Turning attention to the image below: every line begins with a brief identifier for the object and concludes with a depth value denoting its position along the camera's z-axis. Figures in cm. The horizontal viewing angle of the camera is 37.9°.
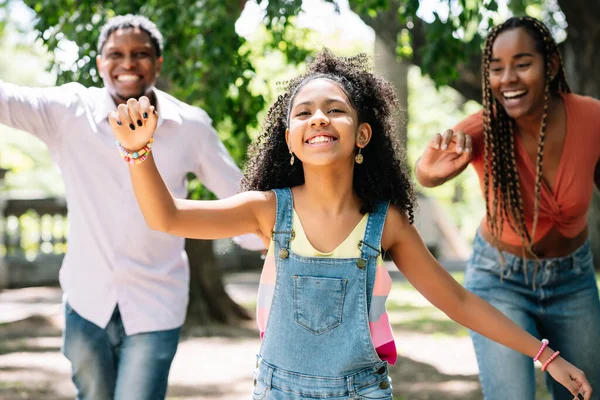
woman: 361
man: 354
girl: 271
